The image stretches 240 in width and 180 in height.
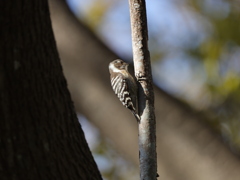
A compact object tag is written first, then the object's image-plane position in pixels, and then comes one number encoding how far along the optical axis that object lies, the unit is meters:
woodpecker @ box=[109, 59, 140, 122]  8.67
